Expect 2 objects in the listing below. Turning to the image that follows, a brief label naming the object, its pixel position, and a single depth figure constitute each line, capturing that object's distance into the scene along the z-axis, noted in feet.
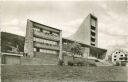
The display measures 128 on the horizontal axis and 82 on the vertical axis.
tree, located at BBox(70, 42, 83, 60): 117.20
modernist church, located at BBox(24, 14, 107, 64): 98.48
